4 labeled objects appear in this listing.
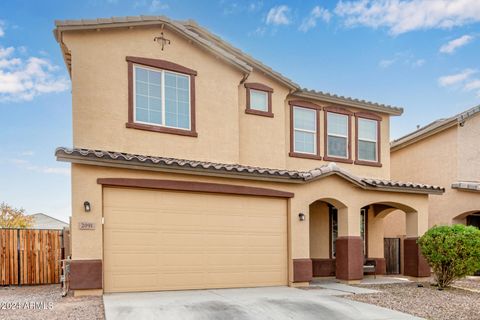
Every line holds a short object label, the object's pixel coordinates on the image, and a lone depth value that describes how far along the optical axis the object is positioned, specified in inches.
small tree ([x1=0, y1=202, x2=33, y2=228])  1200.2
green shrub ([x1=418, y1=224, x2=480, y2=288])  499.5
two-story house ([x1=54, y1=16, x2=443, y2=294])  416.5
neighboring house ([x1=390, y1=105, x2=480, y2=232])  703.1
